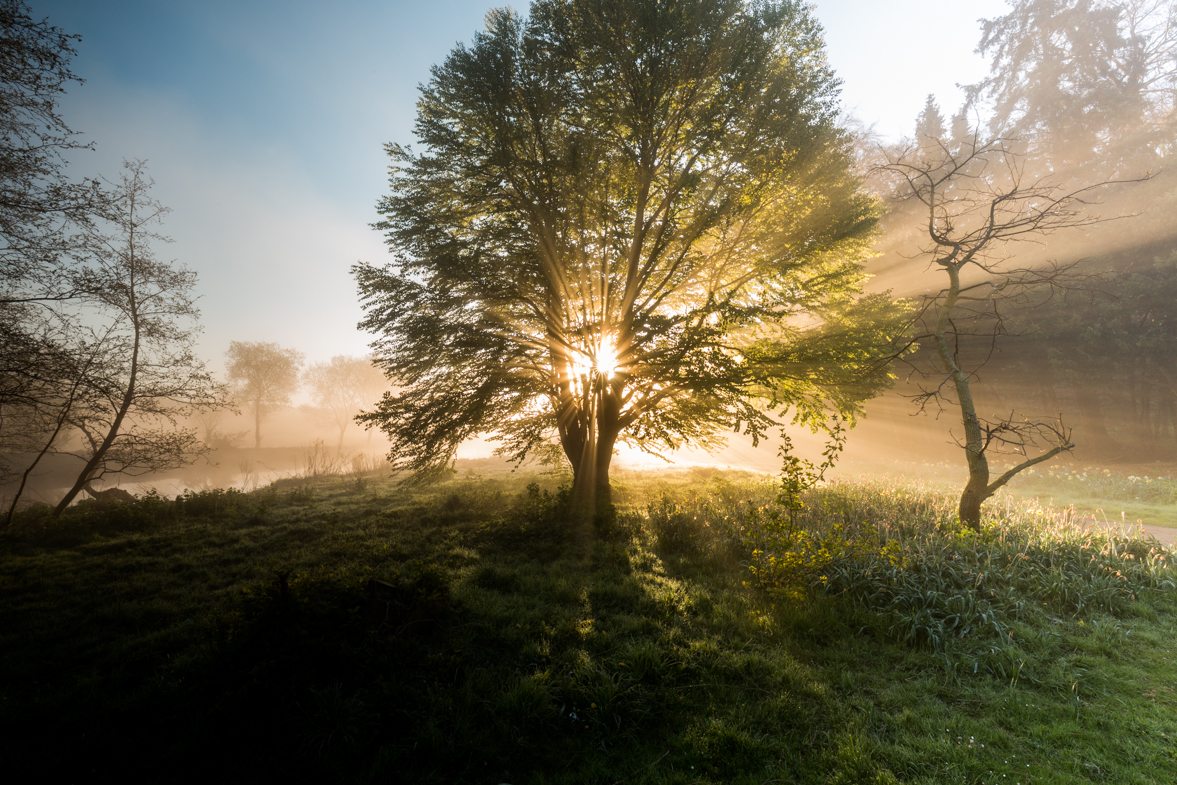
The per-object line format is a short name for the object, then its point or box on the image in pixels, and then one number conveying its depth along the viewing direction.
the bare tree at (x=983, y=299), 6.16
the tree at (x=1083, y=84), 20.45
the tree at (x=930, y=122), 30.08
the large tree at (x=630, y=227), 8.69
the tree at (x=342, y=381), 44.72
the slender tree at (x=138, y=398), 10.50
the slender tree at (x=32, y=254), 6.55
